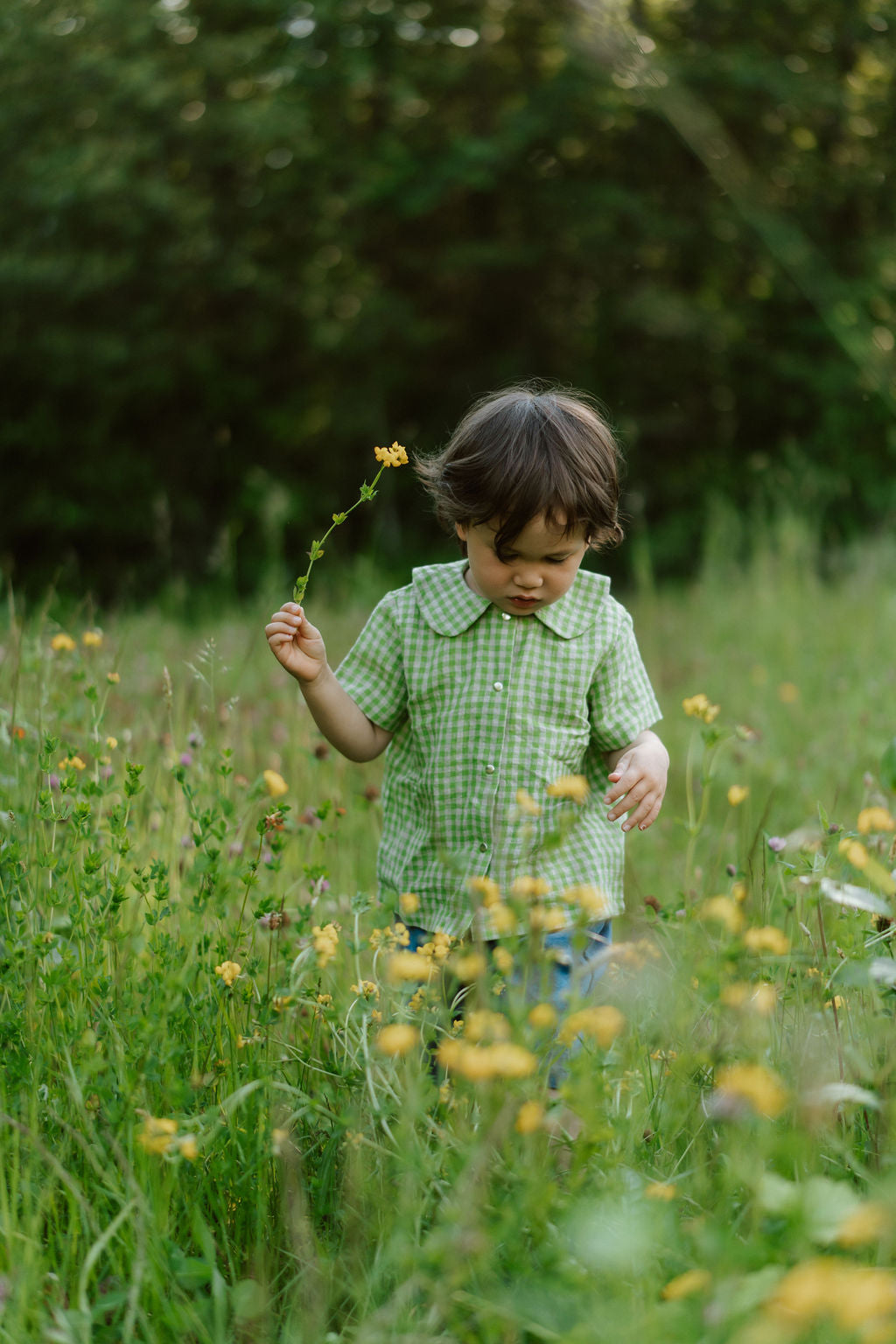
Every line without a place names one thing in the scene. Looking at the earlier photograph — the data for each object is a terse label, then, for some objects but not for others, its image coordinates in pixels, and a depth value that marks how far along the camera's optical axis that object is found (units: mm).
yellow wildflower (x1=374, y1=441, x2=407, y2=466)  1771
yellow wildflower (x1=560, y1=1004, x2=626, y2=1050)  1115
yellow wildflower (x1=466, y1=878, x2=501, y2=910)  1280
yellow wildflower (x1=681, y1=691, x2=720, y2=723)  1895
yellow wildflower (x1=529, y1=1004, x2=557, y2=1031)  1122
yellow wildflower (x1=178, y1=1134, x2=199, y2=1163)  1289
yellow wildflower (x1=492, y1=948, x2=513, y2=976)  1203
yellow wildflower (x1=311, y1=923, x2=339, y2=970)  1497
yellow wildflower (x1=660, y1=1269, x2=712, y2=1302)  1007
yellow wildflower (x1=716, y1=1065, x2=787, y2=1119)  961
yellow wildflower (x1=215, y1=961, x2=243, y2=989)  1747
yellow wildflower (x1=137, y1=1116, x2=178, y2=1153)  1329
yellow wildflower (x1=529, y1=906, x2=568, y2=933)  1198
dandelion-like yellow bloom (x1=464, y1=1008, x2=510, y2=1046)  1134
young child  2104
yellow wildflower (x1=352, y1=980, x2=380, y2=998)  1767
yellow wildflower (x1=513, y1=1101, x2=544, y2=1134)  1078
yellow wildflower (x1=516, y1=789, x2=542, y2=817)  1347
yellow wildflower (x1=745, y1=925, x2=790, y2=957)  1145
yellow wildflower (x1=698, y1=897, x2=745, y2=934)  1178
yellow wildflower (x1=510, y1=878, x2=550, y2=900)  1203
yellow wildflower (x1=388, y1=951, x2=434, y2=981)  1179
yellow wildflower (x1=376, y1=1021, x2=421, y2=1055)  1106
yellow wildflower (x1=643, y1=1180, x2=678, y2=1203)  1196
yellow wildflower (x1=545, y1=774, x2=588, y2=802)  1352
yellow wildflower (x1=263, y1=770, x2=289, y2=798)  1561
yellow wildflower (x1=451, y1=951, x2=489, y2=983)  1147
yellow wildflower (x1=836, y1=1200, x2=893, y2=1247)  886
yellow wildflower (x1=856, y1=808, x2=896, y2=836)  1347
